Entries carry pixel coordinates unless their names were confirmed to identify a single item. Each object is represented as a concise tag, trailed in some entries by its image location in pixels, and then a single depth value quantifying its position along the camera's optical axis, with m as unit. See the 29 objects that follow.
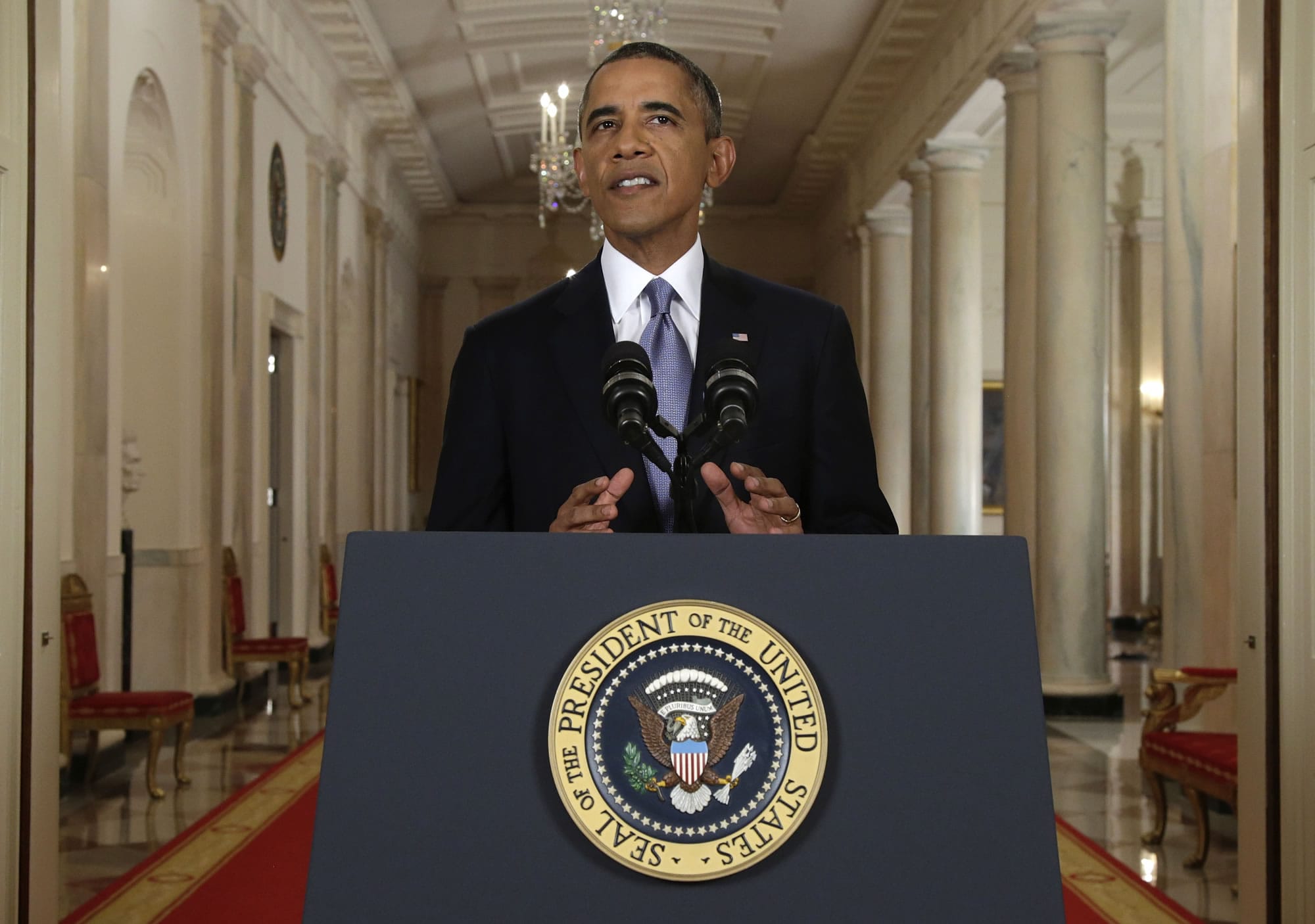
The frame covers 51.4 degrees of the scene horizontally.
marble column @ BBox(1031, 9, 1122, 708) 9.37
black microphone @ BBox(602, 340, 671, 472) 1.49
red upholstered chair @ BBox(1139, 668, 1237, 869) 5.35
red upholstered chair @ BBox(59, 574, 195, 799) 6.47
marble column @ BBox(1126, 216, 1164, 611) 16.67
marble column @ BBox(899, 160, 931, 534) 14.13
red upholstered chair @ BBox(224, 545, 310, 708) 9.79
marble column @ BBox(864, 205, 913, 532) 16.27
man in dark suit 1.91
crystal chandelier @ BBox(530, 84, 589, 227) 12.09
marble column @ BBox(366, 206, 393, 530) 16.86
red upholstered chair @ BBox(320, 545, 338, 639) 13.01
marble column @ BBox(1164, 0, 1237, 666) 7.30
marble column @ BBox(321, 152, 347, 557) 14.04
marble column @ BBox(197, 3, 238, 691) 9.64
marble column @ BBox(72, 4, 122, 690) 7.33
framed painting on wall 18.31
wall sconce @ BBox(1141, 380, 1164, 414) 16.66
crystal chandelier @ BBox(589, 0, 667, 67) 10.23
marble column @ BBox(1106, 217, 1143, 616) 16.91
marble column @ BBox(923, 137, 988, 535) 13.00
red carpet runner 4.67
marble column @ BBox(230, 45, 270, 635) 10.52
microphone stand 1.54
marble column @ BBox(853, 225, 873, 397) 16.84
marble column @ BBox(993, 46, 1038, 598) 10.27
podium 1.28
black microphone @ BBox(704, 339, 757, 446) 1.51
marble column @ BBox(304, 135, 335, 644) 13.29
